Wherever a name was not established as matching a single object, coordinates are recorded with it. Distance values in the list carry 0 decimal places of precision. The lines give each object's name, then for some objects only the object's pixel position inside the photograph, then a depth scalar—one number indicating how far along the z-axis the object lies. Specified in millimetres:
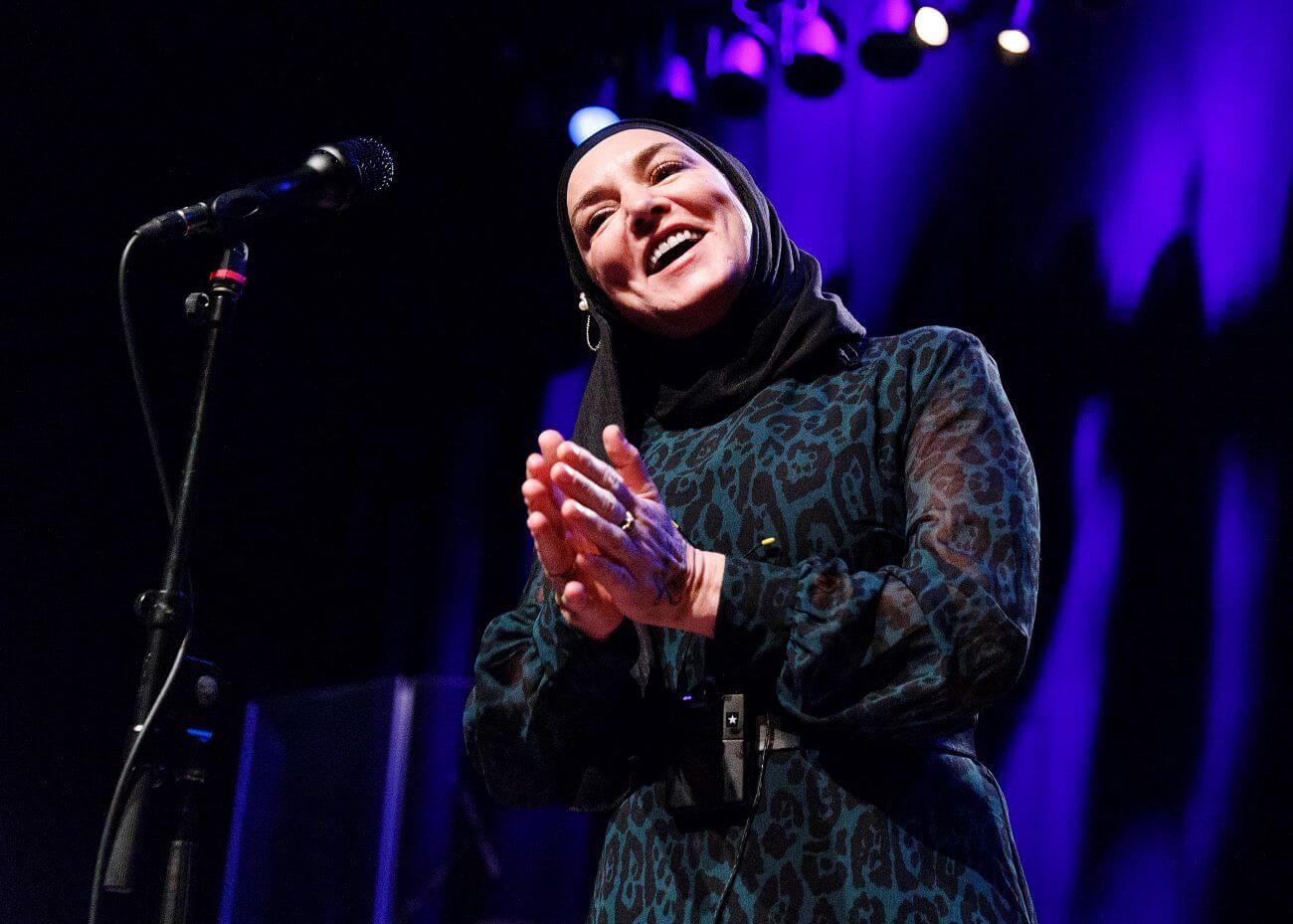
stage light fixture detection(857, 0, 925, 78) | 3467
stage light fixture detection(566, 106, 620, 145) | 4008
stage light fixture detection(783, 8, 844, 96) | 3615
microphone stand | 1450
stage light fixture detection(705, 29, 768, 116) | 3768
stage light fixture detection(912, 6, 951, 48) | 3424
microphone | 1647
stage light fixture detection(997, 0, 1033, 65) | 3248
